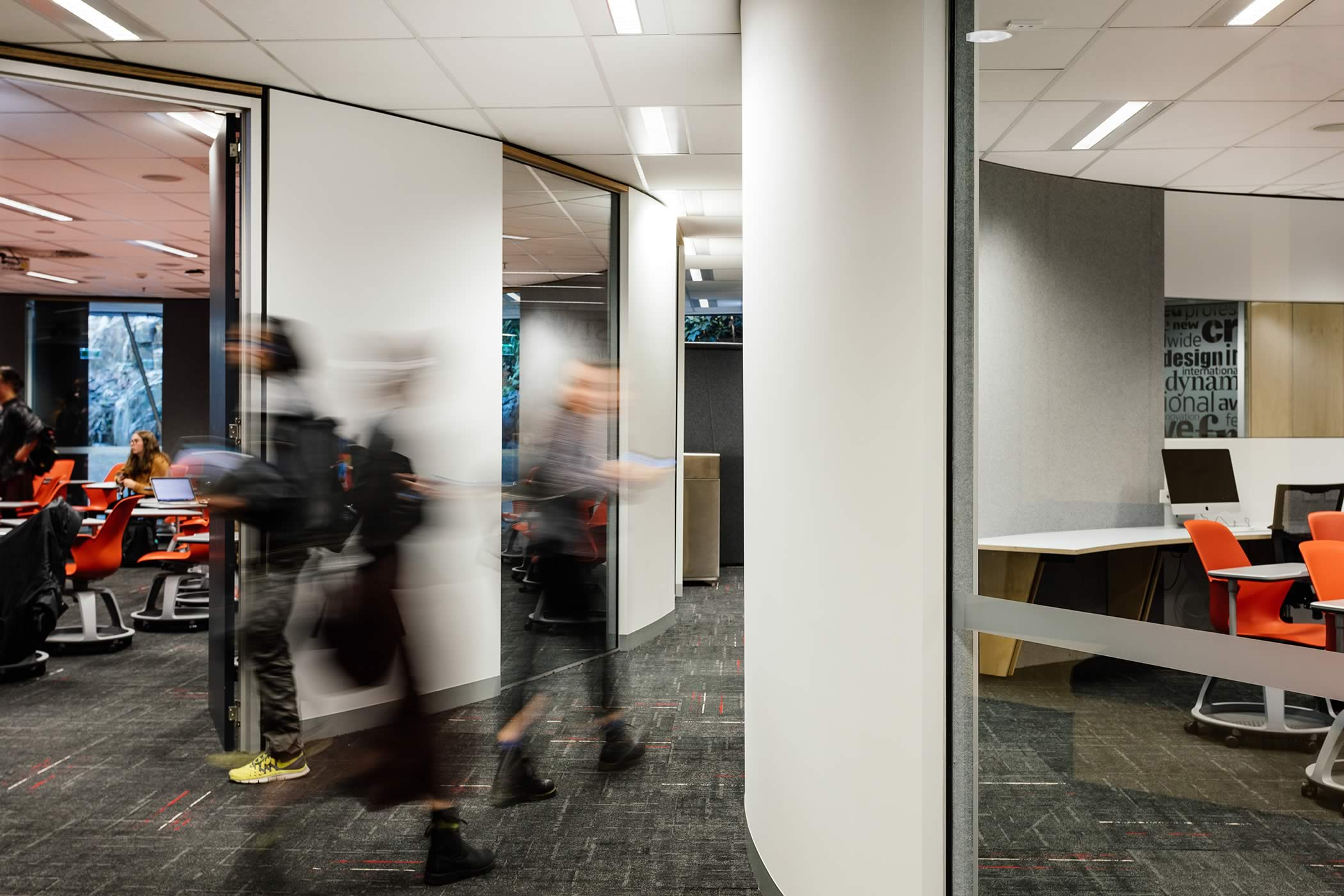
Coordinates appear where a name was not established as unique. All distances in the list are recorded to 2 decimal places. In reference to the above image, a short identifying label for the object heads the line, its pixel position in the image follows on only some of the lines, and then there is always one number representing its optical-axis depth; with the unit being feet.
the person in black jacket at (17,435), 27.61
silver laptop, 24.25
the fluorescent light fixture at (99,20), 11.50
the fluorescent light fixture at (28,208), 24.23
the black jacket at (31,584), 16.62
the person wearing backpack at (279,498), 9.90
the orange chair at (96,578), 19.62
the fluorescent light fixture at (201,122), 16.26
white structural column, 7.23
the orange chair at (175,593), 21.98
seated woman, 27.02
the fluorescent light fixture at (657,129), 16.05
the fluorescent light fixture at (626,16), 11.66
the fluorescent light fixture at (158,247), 29.04
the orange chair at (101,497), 31.50
